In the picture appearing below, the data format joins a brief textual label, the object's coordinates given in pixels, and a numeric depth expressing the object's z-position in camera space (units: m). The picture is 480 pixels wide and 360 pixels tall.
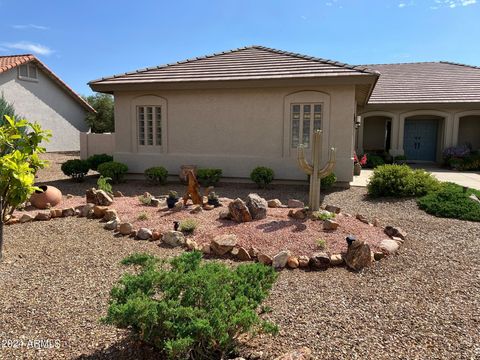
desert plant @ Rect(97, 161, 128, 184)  11.70
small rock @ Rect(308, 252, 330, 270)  4.93
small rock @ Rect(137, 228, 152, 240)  6.06
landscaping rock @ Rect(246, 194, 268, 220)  6.80
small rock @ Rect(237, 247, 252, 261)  5.19
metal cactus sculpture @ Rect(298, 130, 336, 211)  7.16
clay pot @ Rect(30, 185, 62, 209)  8.12
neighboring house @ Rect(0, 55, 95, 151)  22.66
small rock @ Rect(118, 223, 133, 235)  6.27
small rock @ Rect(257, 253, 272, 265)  4.96
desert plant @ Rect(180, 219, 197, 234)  6.24
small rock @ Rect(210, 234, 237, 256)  5.36
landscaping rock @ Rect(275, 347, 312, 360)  2.68
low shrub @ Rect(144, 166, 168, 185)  11.65
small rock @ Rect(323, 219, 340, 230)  6.08
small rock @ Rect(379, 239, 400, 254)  5.37
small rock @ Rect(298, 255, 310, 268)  4.92
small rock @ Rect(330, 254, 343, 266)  4.99
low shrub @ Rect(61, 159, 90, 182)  12.05
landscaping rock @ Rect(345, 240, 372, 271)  4.88
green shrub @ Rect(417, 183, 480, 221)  7.69
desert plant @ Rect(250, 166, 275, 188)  10.87
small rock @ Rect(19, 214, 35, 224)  6.94
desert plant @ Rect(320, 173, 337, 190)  10.43
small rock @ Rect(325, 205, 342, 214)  7.62
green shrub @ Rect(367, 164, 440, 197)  9.35
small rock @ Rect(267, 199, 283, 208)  8.04
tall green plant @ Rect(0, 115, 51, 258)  4.39
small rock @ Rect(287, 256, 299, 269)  4.89
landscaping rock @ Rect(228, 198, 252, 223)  6.64
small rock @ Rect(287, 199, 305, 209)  8.02
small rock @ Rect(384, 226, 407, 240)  6.14
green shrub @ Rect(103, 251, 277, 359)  2.43
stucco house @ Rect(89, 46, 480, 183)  10.79
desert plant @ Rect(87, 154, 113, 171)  12.88
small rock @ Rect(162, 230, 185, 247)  5.71
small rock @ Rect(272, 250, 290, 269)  4.88
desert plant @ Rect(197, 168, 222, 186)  11.43
